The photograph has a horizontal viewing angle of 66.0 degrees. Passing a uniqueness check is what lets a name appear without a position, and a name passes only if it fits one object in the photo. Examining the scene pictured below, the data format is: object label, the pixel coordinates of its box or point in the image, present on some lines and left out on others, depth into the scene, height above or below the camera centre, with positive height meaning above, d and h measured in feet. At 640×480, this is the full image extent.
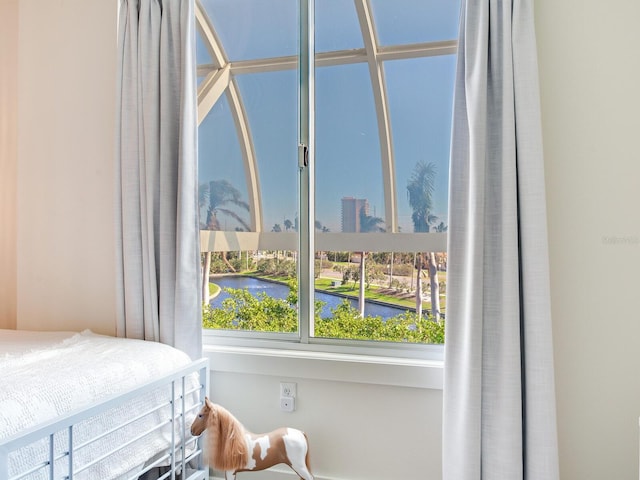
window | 6.71 +1.14
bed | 4.04 -1.46
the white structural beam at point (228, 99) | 7.41 +2.28
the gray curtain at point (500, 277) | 5.45 -0.35
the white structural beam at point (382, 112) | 6.83 +1.88
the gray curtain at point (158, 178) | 6.82 +1.01
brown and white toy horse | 5.84 -2.38
